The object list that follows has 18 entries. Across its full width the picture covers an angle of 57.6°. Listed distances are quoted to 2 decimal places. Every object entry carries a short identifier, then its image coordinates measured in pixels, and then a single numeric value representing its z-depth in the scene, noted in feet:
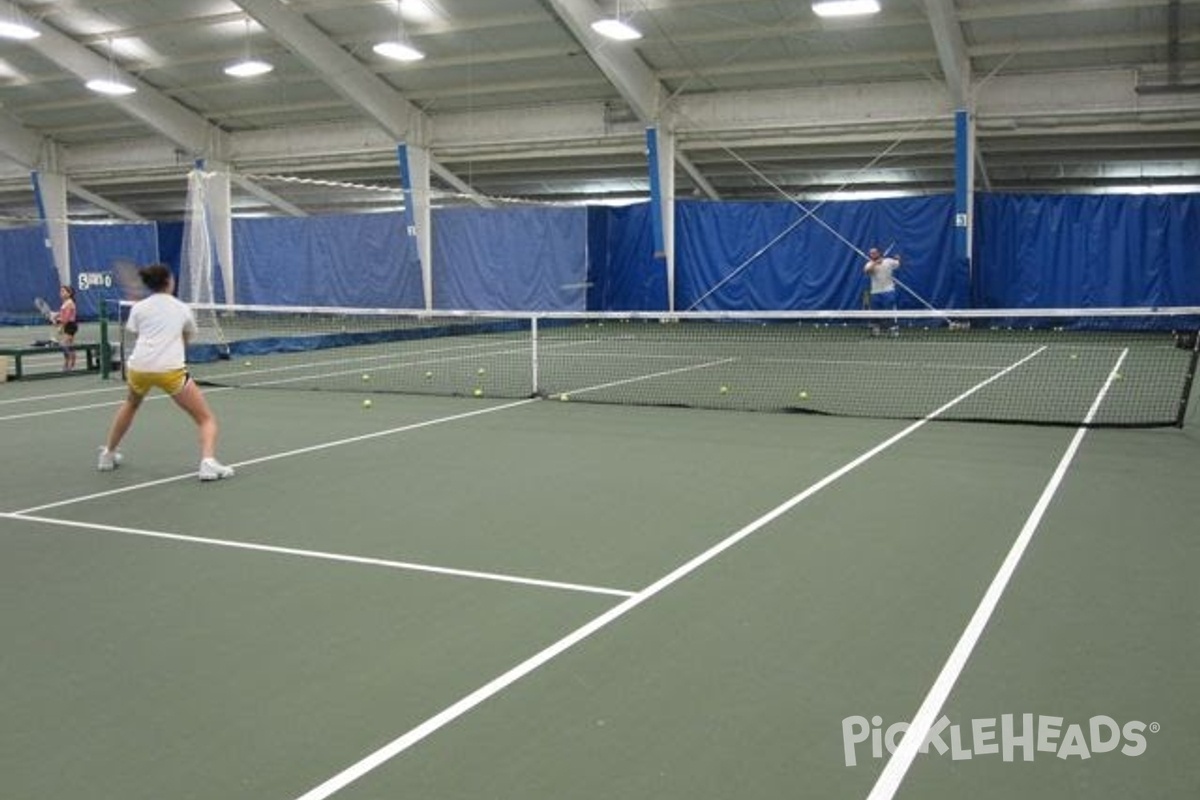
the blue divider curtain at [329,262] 91.61
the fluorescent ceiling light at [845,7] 56.31
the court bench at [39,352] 44.88
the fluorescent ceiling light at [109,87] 80.43
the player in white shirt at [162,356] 23.61
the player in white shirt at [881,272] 67.10
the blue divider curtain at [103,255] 96.99
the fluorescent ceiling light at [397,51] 69.36
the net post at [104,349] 45.73
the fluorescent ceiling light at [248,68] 74.12
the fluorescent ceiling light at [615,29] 63.00
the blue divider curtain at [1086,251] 73.31
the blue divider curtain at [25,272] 103.60
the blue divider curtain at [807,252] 79.10
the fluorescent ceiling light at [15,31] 66.08
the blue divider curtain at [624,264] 87.35
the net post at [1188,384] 30.04
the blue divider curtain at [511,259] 85.92
